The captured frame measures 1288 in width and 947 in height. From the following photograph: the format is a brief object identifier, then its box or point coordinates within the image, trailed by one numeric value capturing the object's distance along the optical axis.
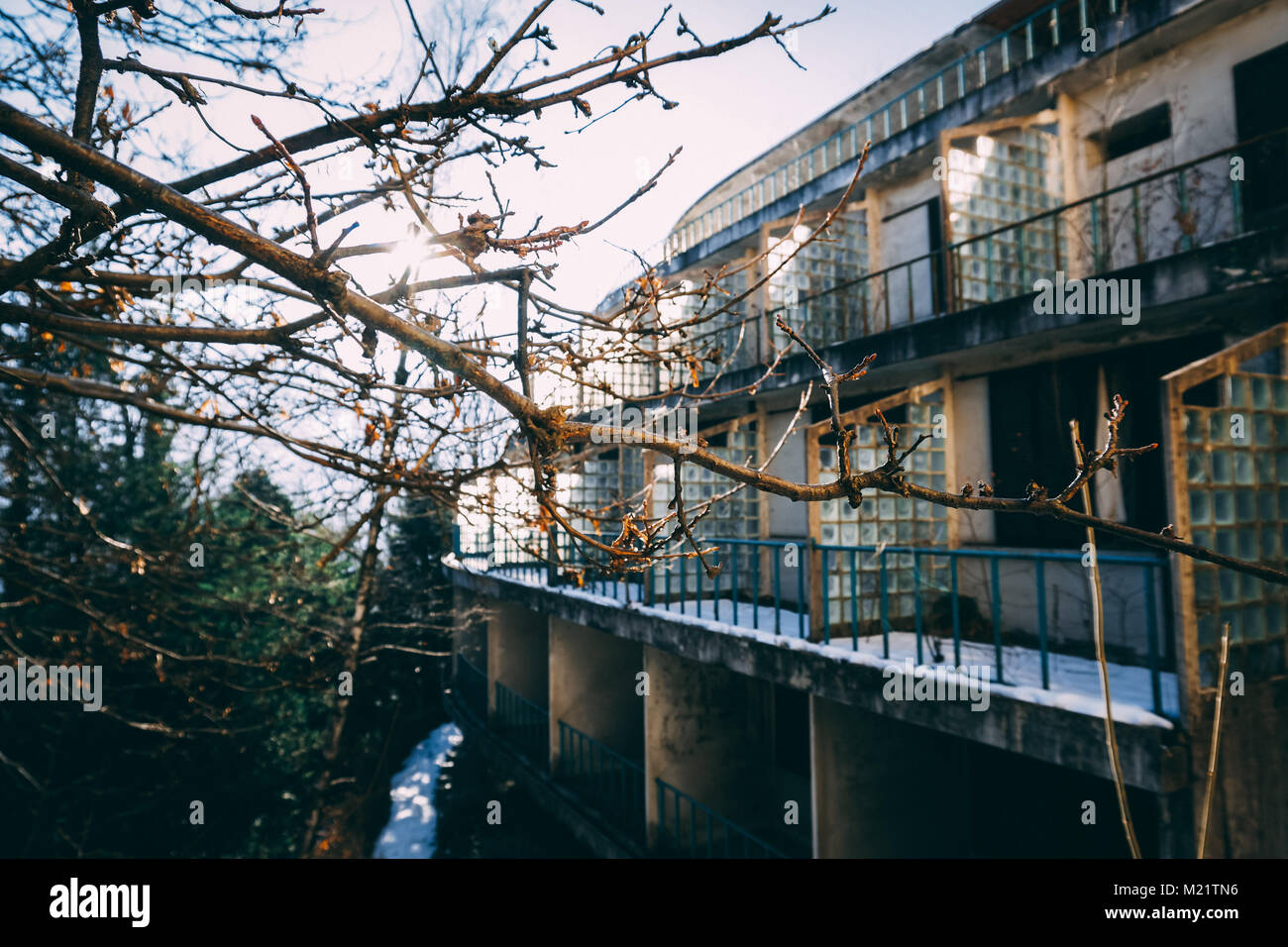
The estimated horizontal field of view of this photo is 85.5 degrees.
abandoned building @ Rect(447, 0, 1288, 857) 4.72
